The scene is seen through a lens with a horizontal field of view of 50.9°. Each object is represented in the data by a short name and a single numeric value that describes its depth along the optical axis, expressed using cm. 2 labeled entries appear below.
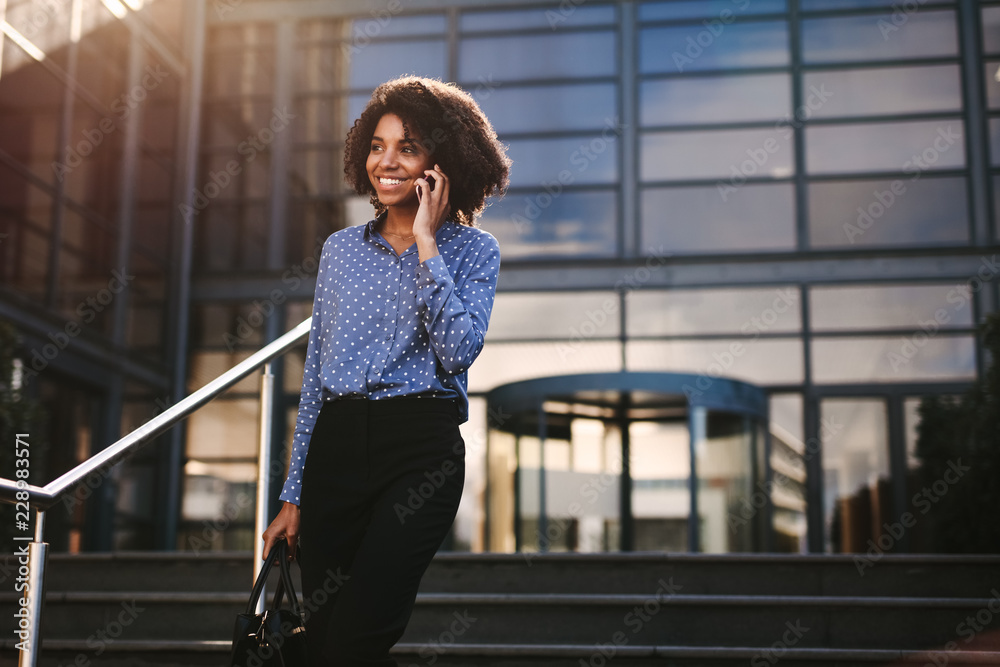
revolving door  959
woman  205
